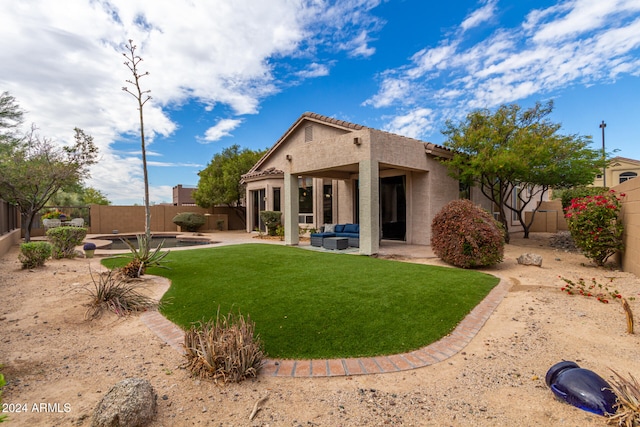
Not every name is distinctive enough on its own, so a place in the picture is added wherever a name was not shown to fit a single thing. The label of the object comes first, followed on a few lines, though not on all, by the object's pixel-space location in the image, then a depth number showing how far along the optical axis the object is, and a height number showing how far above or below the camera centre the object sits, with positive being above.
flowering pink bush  8.26 -0.50
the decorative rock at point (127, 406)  2.38 -1.56
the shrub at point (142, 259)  7.29 -1.14
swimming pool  15.86 -1.61
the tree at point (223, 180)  23.69 +2.62
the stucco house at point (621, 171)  33.51 +4.14
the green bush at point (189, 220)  21.88 -0.49
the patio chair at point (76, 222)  18.53 -0.46
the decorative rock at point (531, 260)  9.00 -1.52
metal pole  13.68 +2.36
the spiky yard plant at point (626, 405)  2.39 -1.60
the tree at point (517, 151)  11.76 +2.38
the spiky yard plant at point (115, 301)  5.23 -1.57
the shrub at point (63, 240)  10.32 -0.87
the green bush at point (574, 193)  13.69 +0.76
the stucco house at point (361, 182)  10.72 +1.40
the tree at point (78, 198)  26.26 +1.80
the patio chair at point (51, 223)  17.65 -0.47
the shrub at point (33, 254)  8.35 -1.09
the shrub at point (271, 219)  18.08 -0.41
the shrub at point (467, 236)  8.42 -0.76
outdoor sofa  12.76 -0.96
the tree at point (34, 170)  13.08 +1.99
